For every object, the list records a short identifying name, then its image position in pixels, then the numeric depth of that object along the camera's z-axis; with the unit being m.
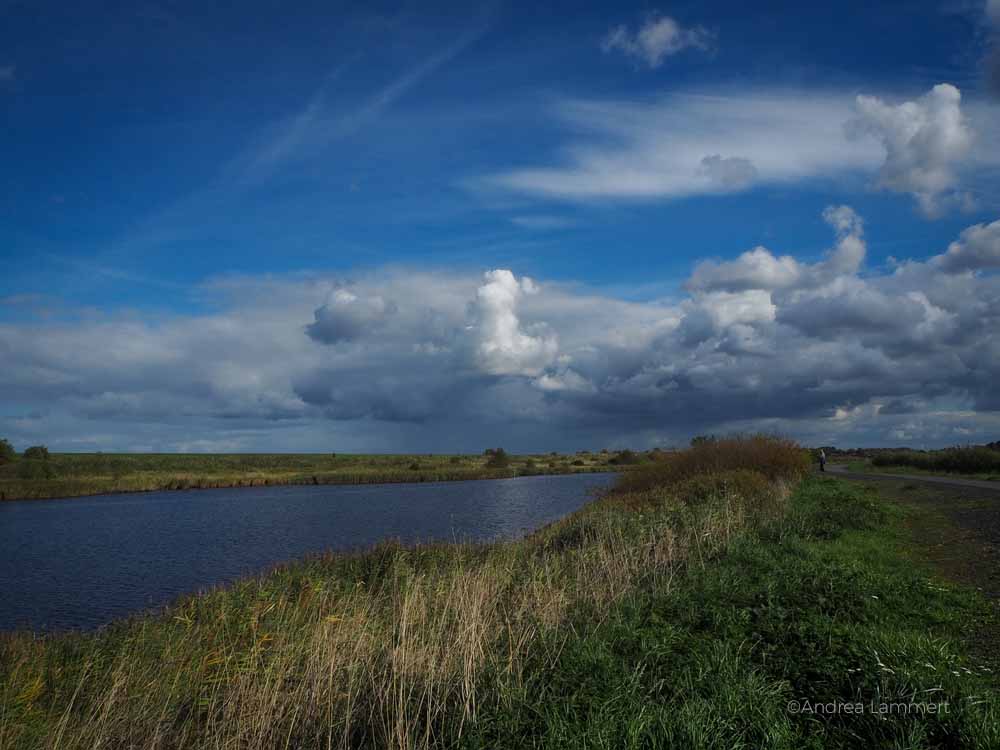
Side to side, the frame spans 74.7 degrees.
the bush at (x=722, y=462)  31.50
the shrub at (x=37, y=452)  67.73
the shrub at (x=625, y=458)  97.98
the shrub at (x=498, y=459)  93.47
